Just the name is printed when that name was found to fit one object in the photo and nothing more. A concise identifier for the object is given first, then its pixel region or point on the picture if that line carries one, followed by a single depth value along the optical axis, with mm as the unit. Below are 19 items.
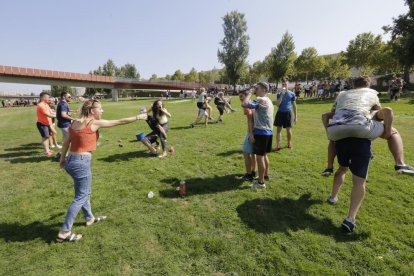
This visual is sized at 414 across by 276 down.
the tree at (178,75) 103125
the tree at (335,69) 65812
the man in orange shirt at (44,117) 8461
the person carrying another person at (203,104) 13344
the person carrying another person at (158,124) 8289
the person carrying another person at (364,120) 3738
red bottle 5402
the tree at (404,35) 30688
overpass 46291
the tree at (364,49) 42781
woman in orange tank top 3924
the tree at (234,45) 56125
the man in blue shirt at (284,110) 8188
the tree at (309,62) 65125
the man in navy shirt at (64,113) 8125
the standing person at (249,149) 5398
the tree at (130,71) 91062
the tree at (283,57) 45438
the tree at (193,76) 97562
